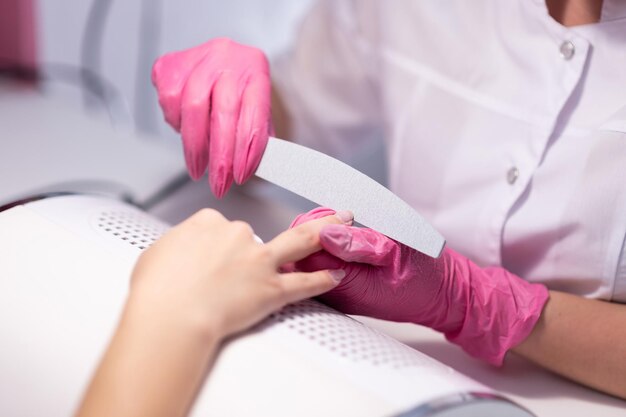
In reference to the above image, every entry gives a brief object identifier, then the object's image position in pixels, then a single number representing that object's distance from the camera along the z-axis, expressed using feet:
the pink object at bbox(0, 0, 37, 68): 5.00
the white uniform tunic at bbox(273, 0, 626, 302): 2.66
